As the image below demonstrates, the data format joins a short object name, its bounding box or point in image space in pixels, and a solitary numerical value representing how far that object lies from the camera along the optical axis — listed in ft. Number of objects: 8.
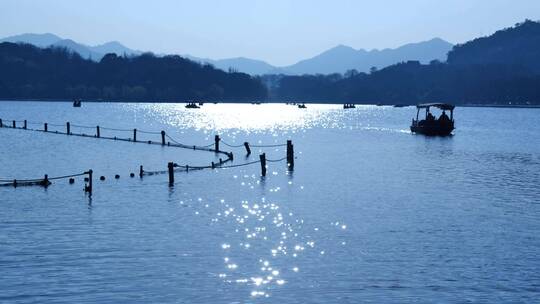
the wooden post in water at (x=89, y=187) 136.79
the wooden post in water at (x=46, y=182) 145.71
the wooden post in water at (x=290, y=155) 206.69
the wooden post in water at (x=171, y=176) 156.02
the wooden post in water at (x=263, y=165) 181.06
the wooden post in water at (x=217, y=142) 242.78
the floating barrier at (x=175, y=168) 143.13
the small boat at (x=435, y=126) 370.94
